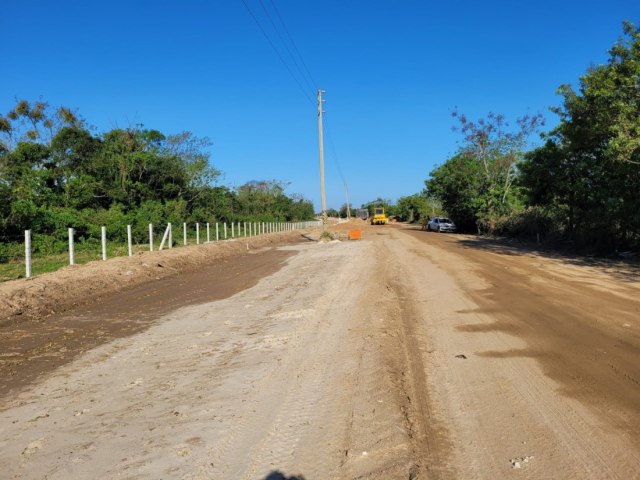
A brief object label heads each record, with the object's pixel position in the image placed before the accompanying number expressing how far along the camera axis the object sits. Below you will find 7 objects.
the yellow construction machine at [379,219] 76.44
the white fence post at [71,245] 14.70
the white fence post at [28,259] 12.40
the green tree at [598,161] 17.12
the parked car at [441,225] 50.03
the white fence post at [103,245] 16.64
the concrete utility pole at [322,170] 32.58
